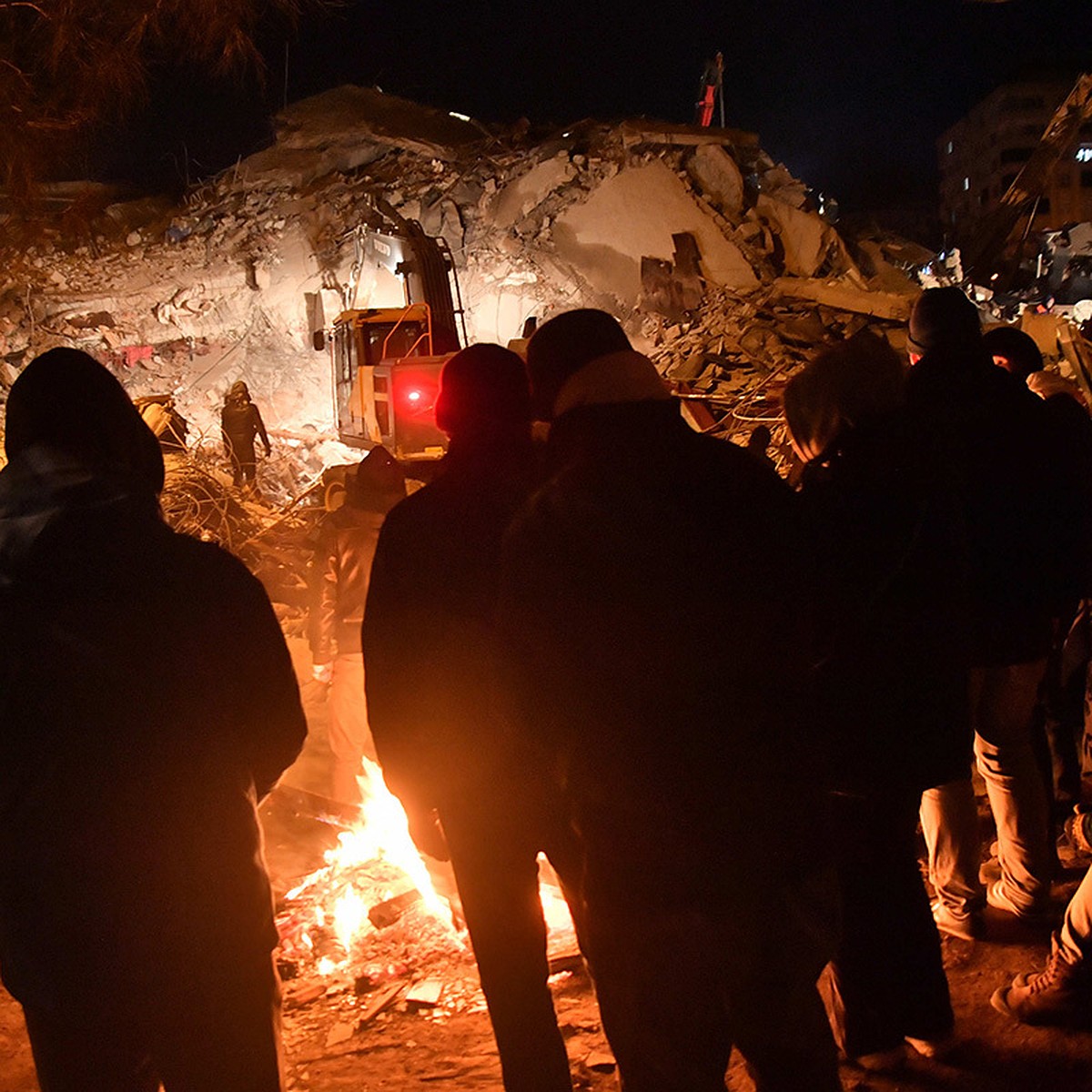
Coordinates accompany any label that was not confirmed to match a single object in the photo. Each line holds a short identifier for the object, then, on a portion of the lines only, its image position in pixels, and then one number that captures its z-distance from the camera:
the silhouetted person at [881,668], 2.18
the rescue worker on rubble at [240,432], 14.70
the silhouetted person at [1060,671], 3.56
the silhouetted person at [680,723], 1.68
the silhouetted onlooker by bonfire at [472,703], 2.33
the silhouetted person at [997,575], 2.69
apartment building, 64.62
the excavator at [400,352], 12.84
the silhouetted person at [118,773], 1.76
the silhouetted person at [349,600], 4.66
